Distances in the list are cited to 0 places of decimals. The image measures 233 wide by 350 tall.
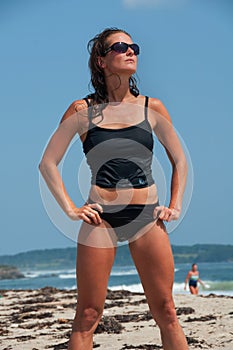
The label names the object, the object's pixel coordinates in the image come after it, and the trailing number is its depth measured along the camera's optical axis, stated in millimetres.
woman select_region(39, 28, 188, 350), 7922
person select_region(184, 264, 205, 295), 38000
